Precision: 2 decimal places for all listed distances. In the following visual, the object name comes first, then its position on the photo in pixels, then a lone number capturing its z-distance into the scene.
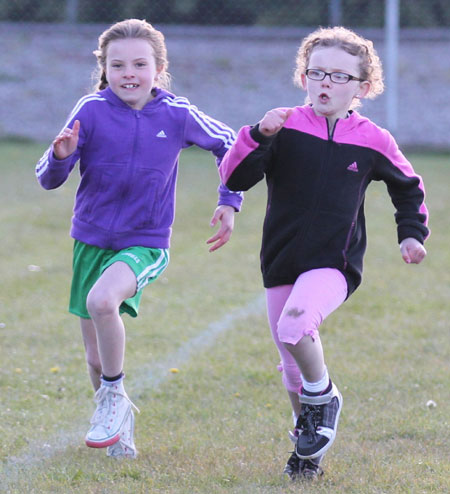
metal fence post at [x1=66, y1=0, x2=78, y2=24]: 36.25
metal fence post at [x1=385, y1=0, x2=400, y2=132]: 34.22
